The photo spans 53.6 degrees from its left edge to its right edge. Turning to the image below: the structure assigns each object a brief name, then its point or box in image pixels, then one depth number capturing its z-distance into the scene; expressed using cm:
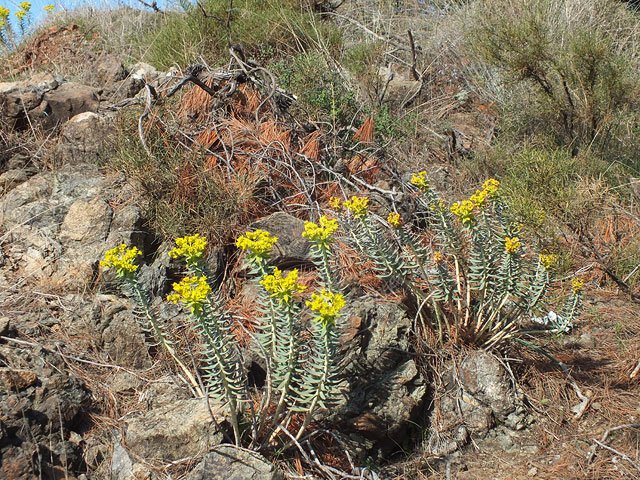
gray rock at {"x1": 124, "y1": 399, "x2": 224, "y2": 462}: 234
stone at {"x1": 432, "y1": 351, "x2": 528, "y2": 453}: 284
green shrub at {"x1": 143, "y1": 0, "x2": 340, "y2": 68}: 559
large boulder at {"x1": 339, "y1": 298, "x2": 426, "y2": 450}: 273
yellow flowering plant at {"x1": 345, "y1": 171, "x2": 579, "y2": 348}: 282
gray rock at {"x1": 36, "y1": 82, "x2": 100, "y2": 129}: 428
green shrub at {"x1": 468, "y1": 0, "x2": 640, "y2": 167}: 481
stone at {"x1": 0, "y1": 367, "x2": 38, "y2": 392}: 245
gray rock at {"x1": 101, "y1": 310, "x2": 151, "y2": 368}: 290
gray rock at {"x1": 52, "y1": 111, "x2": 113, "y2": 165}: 398
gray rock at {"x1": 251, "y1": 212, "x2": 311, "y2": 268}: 337
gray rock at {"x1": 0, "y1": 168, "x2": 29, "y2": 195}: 386
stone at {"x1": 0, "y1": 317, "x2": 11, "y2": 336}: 276
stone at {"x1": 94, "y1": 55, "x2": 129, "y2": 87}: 494
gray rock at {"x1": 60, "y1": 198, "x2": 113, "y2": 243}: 339
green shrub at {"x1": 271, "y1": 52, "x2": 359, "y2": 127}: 462
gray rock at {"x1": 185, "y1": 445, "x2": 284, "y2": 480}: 218
